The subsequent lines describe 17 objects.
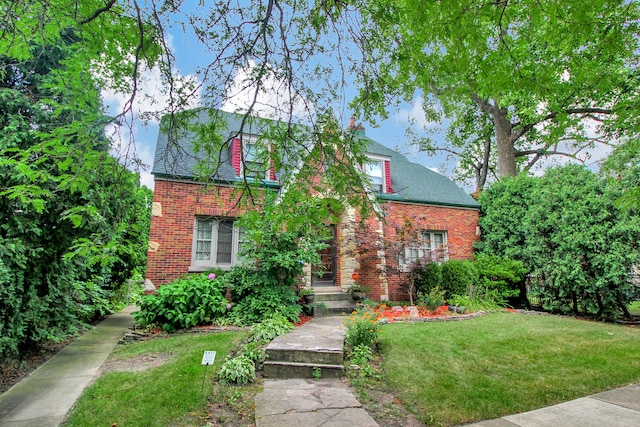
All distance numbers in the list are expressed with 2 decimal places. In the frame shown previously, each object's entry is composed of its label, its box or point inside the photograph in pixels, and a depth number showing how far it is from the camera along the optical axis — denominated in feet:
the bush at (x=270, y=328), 19.10
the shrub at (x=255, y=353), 15.80
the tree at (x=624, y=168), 25.81
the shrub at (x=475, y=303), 29.91
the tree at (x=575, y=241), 27.09
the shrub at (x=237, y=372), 14.03
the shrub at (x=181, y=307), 21.67
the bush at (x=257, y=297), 23.39
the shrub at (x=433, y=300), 29.14
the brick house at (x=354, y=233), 28.76
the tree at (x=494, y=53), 9.33
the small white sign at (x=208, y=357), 11.98
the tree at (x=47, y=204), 9.61
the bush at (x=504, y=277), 33.35
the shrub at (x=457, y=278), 32.50
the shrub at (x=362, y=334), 17.72
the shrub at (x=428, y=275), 32.45
